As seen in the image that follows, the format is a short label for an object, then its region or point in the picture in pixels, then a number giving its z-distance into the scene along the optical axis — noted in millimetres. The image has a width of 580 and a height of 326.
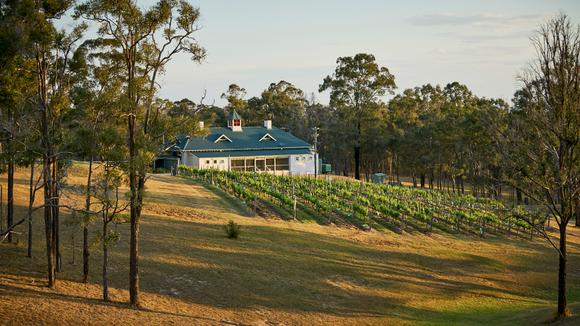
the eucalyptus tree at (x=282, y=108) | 99562
